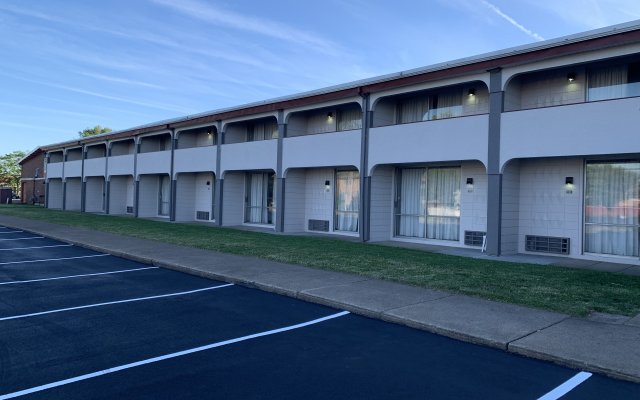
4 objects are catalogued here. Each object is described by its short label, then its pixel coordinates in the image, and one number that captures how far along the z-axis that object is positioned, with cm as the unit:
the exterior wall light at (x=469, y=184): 1656
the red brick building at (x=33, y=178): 4738
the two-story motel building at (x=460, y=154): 1316
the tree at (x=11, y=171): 7188
